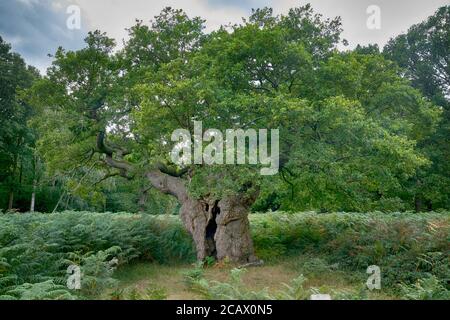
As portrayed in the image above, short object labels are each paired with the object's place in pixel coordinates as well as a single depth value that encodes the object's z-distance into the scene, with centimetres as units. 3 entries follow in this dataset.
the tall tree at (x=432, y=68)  2392
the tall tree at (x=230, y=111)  997
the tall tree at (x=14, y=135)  2709
